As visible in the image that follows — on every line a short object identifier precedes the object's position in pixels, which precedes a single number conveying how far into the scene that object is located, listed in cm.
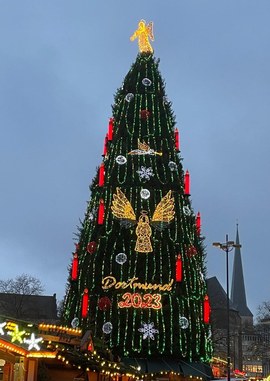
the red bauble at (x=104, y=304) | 3672
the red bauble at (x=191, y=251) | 3868
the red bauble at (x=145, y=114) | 4232
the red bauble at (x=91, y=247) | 3822
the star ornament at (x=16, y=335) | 1511
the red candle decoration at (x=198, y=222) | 4256
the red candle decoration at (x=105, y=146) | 4234
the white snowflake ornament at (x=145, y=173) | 4028
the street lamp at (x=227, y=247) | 2941
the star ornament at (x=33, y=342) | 1537
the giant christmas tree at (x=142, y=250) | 3641
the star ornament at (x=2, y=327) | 1505
